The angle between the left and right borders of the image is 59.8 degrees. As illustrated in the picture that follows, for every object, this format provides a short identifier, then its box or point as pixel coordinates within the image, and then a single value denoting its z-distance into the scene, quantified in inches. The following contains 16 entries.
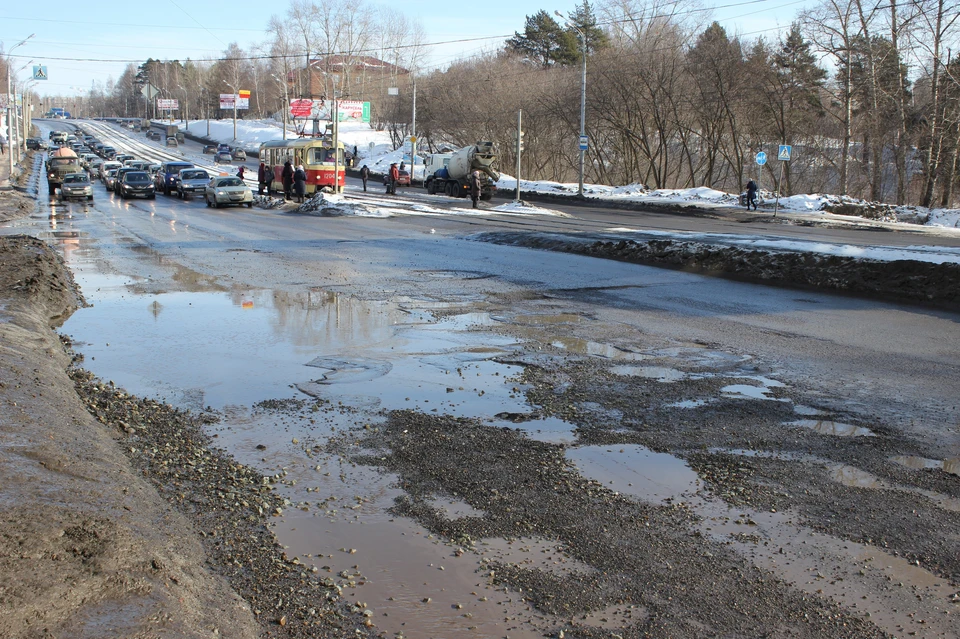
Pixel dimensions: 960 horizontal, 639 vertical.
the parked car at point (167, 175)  1831.9
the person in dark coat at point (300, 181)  1628.9
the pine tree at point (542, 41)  3479.3
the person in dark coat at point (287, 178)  1676.9
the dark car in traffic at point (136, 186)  1689.2
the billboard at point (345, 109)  2957.7
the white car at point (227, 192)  1477.6
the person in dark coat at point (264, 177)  1855.3
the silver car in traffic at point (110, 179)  1973.2
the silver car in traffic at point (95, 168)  2655.0
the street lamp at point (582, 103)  1729.2
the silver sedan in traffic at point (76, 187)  1594.5
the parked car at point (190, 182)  1738.4
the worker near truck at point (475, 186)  1464.7
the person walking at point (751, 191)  1540.4
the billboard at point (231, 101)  4328.2
